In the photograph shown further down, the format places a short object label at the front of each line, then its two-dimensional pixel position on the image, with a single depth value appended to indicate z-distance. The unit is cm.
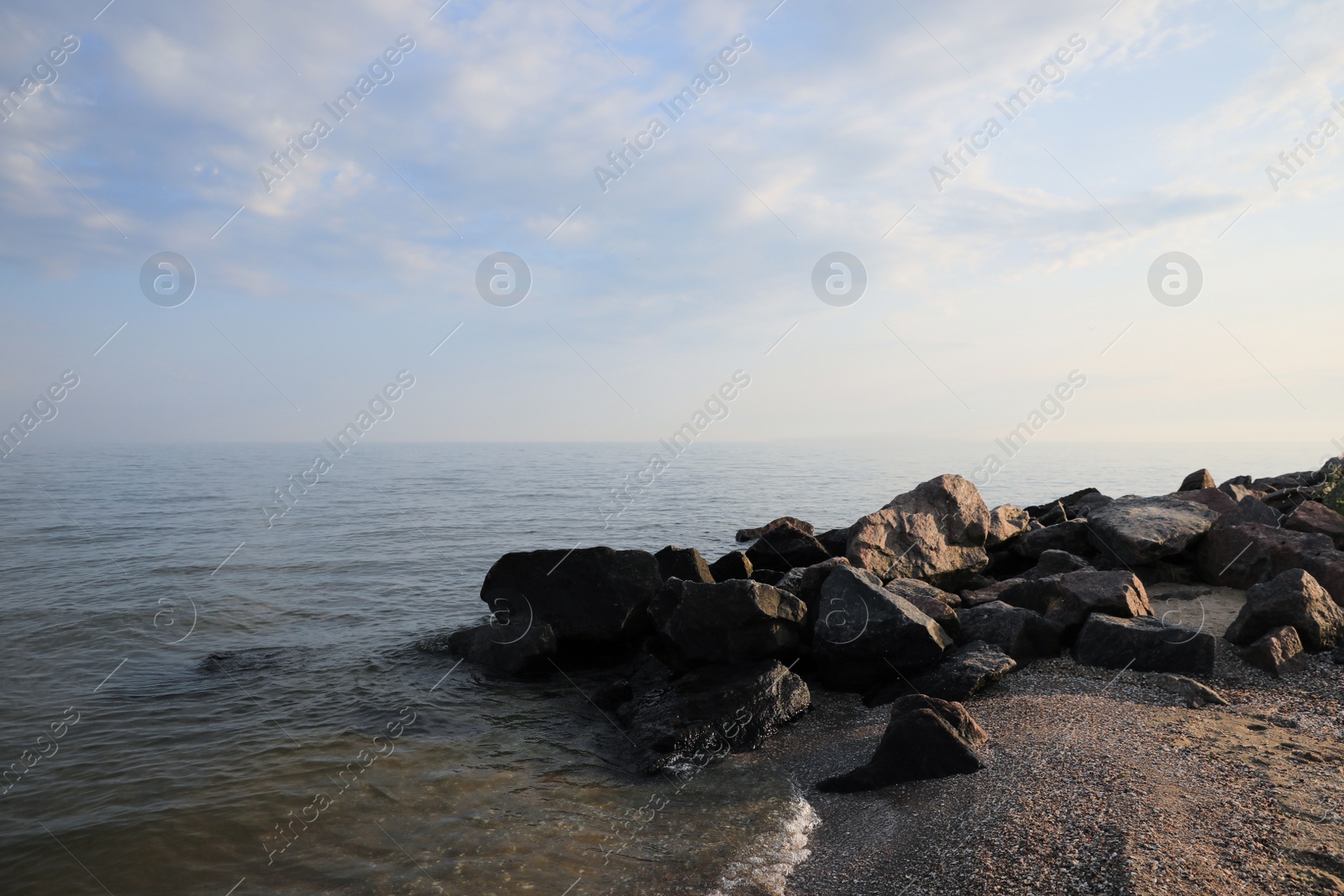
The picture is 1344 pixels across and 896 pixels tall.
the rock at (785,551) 1458
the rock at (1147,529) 1106
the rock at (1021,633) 870
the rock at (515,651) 1027
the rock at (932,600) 927
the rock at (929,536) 1206
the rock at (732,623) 891
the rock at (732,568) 1300
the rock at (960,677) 795
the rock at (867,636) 847
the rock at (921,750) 601
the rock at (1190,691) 698
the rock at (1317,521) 1088
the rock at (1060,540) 1287
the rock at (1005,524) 1377
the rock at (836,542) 1495
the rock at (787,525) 1655
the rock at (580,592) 1084
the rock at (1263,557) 920
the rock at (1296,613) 796
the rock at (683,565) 1175
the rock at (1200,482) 1672
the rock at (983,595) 1084
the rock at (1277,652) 757
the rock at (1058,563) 1130
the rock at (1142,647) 772
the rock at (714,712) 762
